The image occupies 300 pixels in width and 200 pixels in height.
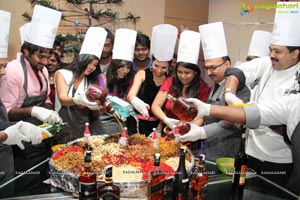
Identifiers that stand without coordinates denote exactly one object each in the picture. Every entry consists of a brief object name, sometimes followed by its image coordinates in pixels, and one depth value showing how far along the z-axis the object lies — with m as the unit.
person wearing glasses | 1.71
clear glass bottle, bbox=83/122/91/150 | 1.43
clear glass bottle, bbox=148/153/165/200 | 1.03
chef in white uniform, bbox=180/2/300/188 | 1.53
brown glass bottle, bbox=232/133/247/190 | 1.24
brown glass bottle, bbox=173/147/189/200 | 1.09
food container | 1.08
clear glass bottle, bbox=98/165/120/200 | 0.97
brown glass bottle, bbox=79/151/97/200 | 0.99
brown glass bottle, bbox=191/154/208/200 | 1.13
